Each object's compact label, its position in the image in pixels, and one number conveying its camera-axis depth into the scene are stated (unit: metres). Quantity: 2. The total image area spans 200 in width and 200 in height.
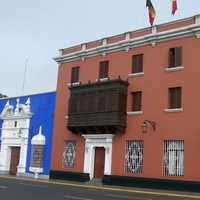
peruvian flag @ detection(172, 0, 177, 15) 27.12
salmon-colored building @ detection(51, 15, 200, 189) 25.30
